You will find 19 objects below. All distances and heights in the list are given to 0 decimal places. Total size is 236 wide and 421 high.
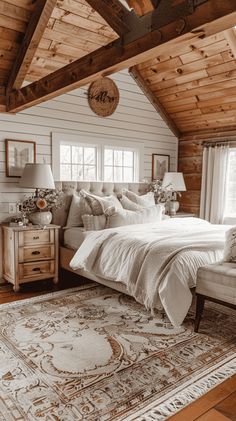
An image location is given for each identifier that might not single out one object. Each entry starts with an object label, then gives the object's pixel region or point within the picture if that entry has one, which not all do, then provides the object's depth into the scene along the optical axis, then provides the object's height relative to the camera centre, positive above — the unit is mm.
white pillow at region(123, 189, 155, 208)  5070 -352
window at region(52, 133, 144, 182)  4762 +254
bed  2879 -808
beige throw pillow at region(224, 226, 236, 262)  2951 -612
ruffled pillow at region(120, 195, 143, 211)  4783 -411
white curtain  5496 -85
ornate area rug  1958 -1349
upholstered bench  2660 -879
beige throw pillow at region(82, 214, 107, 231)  4227 -605
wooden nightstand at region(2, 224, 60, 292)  3932 -974
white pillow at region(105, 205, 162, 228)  4180 -524
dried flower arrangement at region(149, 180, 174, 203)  5746 -251
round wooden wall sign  4953 +1189
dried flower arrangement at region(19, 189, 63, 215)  4303 -354
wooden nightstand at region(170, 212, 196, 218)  5686 -655
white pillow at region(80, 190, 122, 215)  4449 -370
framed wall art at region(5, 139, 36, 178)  4254 +238
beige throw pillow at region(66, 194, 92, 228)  4547 -512
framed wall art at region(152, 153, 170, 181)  5950 +203
